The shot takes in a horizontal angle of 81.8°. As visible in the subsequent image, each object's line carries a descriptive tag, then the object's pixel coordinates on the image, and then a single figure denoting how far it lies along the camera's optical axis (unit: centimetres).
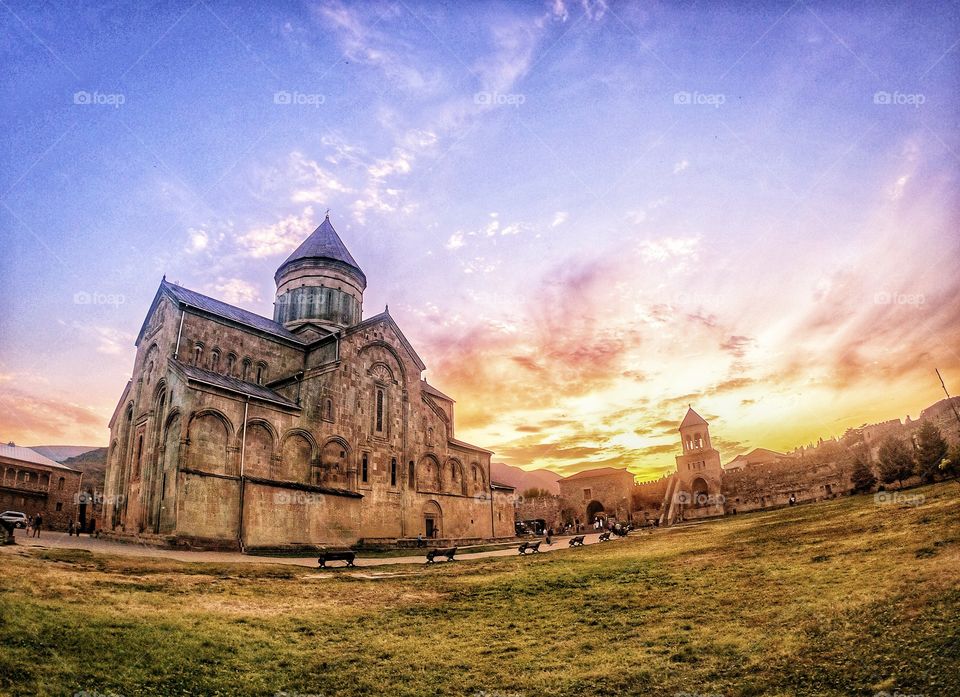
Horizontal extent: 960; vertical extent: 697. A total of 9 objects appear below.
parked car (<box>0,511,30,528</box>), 2759
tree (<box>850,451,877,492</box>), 3424
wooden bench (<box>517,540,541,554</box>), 2378
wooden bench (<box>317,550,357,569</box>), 1834
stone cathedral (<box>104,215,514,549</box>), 2273
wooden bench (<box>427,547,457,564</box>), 2053
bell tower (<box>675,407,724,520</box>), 5173
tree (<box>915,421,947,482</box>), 2955
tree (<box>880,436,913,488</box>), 3184
